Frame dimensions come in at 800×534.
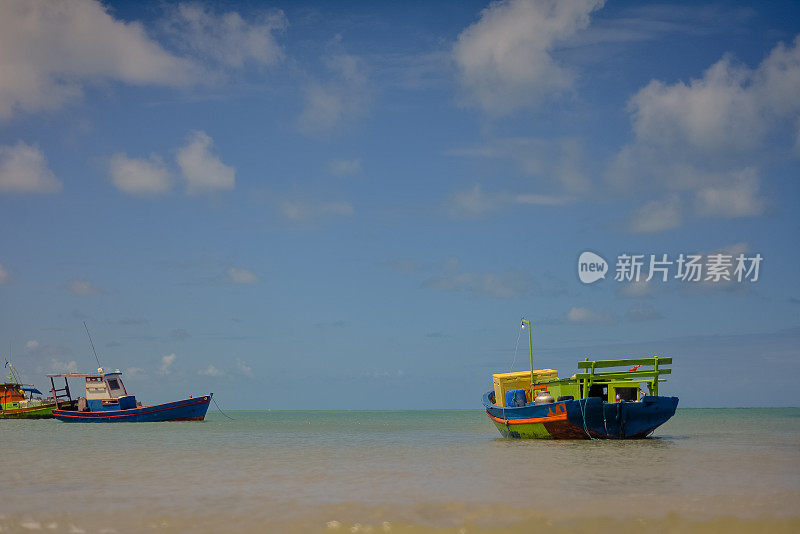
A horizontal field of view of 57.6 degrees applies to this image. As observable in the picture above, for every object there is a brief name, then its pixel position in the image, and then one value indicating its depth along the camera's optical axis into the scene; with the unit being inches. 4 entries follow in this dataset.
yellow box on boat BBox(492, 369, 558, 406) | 1364.4
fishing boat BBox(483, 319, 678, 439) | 1169.4
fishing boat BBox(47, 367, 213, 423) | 2460.6
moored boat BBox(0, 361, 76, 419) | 2866.6
